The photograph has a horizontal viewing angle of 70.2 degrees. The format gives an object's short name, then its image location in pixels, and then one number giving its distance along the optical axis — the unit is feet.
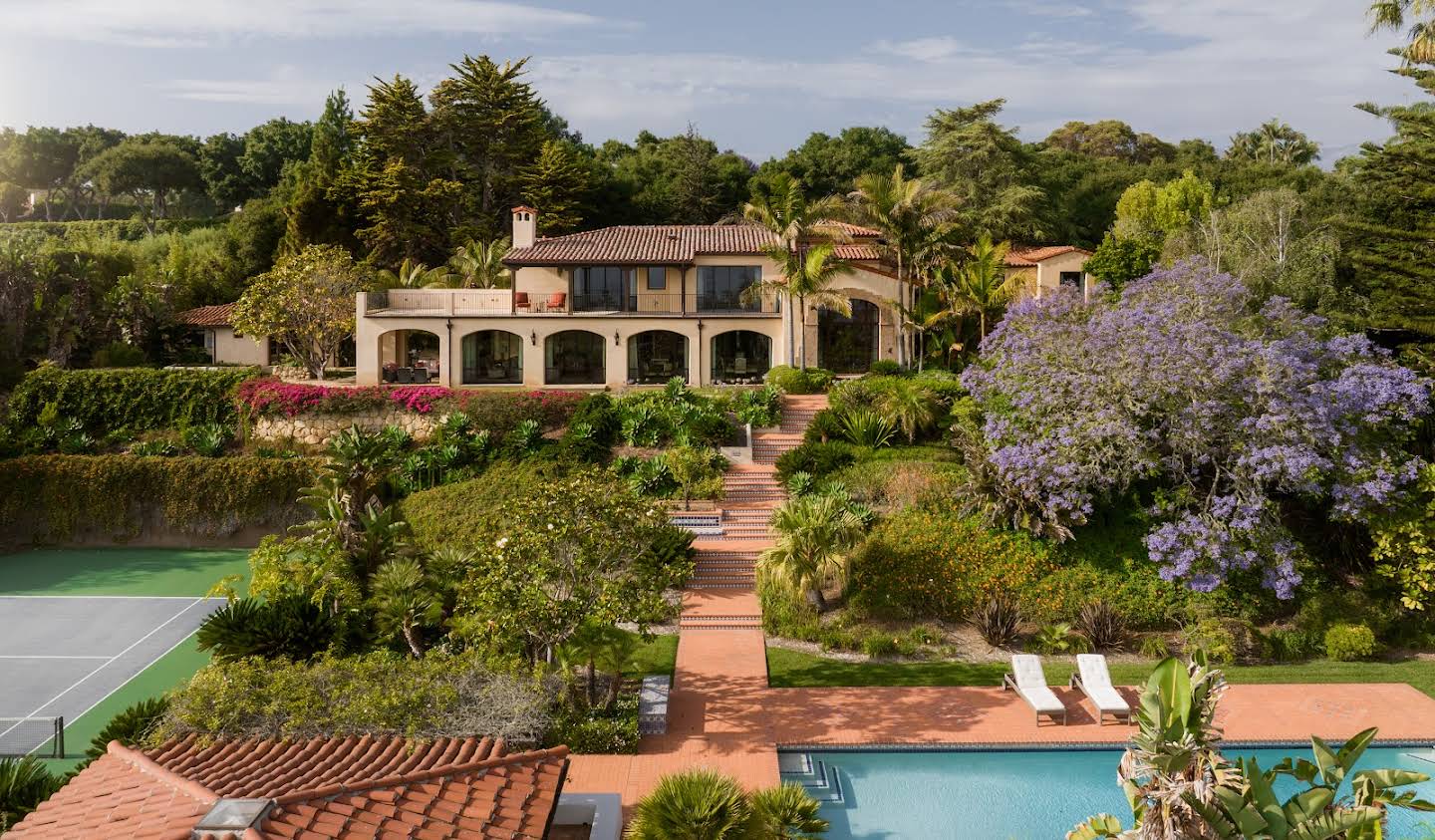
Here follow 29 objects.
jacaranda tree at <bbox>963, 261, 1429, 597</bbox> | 61.62
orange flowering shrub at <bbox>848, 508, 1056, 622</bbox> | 63.77
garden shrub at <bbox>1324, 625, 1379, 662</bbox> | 58.90
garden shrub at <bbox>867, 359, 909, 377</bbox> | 111.96
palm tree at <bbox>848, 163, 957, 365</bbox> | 106.63
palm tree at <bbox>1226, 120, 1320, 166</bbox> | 202.69
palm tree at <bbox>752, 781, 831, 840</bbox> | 35.83
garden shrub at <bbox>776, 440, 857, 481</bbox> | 82.79
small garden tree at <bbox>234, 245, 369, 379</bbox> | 114.73
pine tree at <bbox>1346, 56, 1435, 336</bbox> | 85.81
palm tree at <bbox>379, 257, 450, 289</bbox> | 134.10
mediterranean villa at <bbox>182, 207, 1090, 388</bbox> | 116.98
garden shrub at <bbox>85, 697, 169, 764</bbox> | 43.16
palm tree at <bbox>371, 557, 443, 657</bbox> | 55.01
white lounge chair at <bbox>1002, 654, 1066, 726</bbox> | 48.93
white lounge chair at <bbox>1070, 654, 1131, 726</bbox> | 48.88
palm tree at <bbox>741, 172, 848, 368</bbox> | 102.78
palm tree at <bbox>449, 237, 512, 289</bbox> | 135.74
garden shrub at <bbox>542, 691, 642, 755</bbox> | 46.16
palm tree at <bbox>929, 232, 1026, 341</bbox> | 108.78
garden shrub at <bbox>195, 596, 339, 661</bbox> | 52.21
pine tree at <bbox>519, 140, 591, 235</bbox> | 158.71
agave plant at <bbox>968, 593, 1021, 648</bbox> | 60.44
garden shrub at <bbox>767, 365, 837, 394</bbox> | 102.89
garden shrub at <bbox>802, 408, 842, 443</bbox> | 88.69
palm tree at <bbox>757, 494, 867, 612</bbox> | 61.93
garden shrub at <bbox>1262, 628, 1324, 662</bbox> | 59.41
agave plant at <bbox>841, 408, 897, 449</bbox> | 86.69
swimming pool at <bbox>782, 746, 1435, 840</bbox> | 39.99
